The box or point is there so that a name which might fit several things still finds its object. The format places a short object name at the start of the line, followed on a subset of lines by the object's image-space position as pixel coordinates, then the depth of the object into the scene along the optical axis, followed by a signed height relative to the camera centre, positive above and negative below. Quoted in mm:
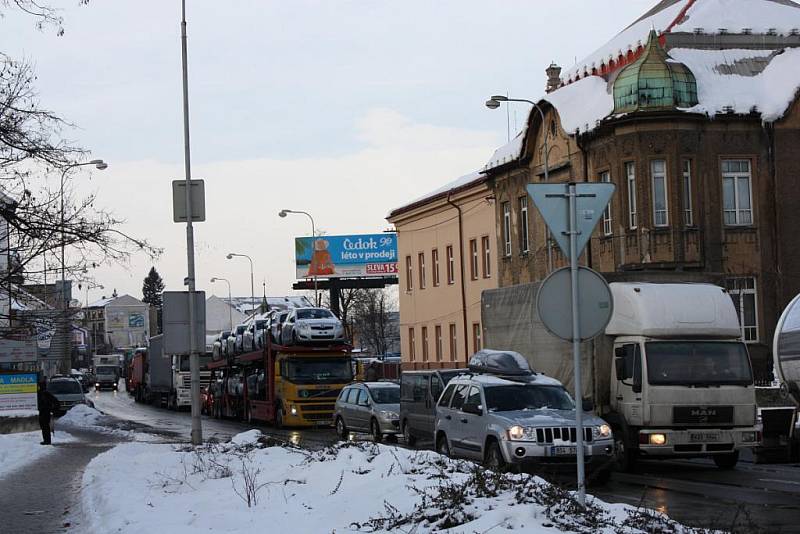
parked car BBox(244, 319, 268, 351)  42562 +152
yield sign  11391 +1127
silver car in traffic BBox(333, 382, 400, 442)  28938 -1810
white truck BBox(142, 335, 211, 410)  60562 -1865
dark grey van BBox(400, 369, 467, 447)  24344 -1347
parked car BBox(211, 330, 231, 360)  50125 -228
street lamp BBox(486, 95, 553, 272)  37906 +7028
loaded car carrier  38344 -1398
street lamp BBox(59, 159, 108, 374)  18625 +1143
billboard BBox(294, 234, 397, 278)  95438 +6204
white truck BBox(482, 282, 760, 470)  20375 -867
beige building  53312 +2958
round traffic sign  10992 +211
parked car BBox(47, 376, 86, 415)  56375 -2087
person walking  31344 -1559
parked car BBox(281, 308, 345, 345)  38906 +288
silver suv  17984 -1391
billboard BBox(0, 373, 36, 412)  39125 -1390
